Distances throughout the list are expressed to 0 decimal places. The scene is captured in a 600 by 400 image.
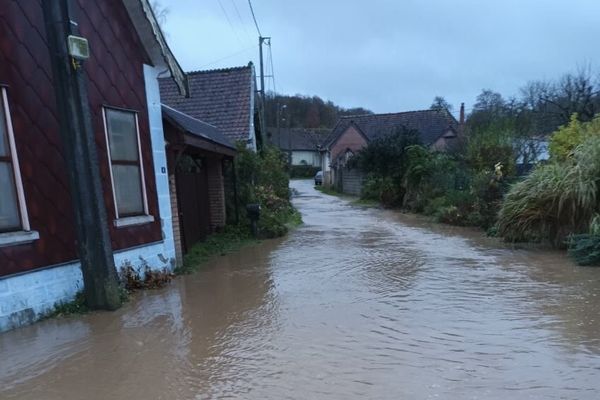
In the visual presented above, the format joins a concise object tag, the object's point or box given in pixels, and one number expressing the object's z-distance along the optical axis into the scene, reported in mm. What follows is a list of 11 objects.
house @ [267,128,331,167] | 76250
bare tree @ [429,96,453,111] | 61925
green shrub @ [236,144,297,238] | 13586
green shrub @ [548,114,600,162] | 11066
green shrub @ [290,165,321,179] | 70375
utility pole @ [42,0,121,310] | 5648
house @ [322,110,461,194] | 38594
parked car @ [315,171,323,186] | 54547
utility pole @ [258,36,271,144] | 25803
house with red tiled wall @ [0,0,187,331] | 5445
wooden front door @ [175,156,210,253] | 10304
